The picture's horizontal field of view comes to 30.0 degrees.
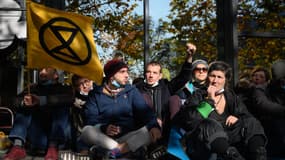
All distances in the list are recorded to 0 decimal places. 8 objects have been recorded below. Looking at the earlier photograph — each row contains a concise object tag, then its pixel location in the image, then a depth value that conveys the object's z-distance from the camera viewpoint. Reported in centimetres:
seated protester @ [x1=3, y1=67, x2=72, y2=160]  606
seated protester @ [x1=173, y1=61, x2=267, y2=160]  465
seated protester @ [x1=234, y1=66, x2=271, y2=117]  610
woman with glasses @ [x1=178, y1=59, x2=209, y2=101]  608
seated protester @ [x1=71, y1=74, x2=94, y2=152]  645
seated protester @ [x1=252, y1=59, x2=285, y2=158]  559
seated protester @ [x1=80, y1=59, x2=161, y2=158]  518
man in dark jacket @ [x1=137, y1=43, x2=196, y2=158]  621
